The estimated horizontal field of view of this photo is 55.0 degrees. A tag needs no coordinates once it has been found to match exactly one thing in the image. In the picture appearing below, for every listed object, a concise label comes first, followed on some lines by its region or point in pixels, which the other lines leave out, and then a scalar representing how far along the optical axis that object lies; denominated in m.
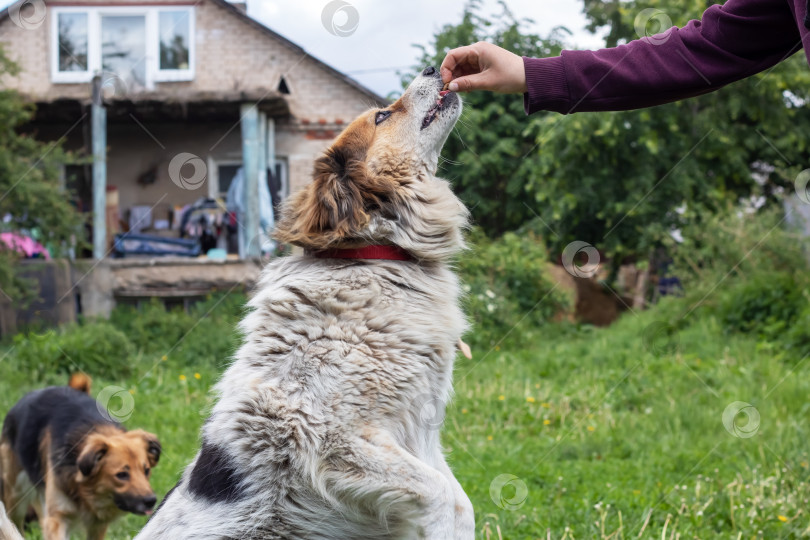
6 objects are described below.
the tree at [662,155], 12.52
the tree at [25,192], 10.66
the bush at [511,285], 11.62
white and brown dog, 2.38
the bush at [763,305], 9.14
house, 14.41
